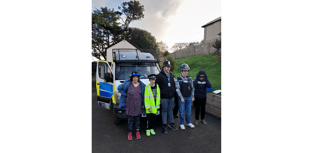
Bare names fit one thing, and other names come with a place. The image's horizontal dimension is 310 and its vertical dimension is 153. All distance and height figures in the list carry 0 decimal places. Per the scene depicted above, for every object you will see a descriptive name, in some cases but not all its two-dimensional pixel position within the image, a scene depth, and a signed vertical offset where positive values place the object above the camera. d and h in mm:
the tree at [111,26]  14506 +5968
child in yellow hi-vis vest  3390 -652
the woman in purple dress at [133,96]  3314 -511
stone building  22156 +8204
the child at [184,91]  3824 -446
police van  4244 +206
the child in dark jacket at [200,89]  4020 -425
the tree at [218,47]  9141 +1998
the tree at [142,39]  20141 +5923
